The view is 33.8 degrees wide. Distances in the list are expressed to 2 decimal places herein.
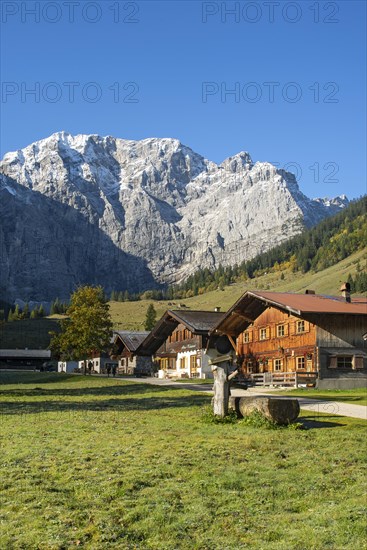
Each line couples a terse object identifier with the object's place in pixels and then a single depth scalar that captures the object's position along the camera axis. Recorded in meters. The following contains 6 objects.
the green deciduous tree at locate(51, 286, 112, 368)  82.88
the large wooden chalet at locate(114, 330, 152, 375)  96.31
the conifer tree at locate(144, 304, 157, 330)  169.02
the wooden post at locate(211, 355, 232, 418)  21.36
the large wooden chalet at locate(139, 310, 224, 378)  73.06
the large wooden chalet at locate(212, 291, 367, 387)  49.66
